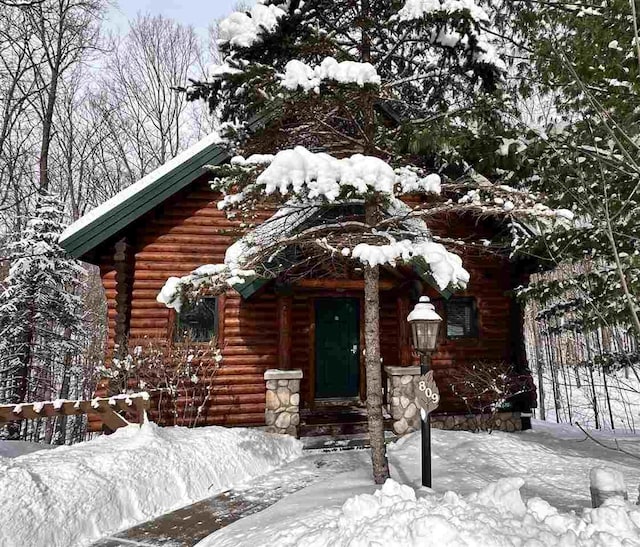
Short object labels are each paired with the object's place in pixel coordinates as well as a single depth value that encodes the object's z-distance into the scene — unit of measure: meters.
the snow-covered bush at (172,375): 9.01
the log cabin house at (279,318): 9.20
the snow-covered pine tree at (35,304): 14.48
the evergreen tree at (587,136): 6.25
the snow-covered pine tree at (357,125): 5.23
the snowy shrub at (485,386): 10.52
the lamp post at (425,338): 5.32
